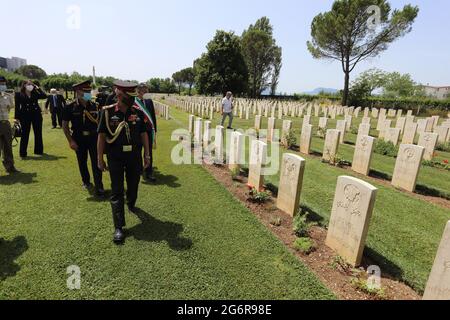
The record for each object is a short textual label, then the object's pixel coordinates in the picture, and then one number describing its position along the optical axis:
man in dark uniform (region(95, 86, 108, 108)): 7.15
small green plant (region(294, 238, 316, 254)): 3.45
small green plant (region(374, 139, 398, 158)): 8.78
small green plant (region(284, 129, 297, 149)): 9.40
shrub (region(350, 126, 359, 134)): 12.71
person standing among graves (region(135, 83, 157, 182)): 5.16
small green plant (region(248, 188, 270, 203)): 4.90
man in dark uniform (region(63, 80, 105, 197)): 4.70
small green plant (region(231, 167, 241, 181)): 6.19
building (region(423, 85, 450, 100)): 71.95
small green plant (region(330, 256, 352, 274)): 3.12
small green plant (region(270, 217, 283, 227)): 4.13
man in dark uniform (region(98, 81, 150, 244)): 3.39
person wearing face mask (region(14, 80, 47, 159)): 6.78
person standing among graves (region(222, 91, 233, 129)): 12.13
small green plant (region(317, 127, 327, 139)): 11.38
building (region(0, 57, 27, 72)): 100.01
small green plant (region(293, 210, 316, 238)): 3.78
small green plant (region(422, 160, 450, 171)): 7.65
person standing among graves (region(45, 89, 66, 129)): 11.40
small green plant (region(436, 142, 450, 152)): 9.88
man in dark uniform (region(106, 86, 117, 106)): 3.90
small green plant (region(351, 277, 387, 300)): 2.69
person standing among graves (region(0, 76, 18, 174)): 5.62
